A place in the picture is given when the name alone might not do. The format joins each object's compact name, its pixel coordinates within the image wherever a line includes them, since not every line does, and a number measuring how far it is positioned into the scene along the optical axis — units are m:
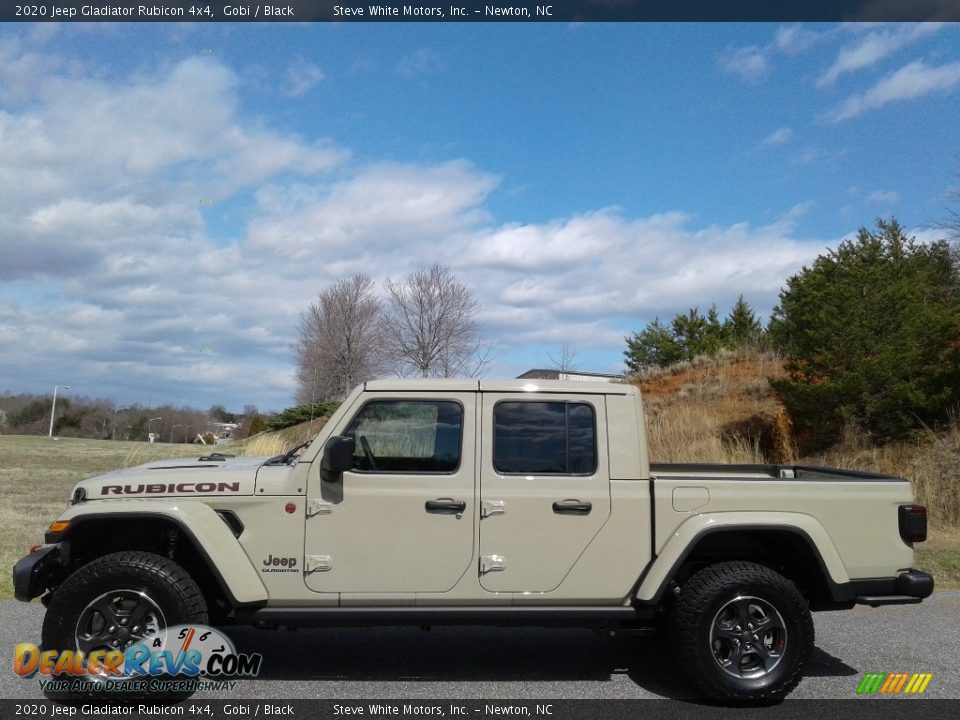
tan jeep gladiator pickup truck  4.93
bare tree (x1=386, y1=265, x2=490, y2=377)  33.59
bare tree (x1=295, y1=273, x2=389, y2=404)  35.31
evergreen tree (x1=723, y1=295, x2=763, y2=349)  39.14
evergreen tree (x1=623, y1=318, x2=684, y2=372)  39.19
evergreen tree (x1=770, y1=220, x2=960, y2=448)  18.61
